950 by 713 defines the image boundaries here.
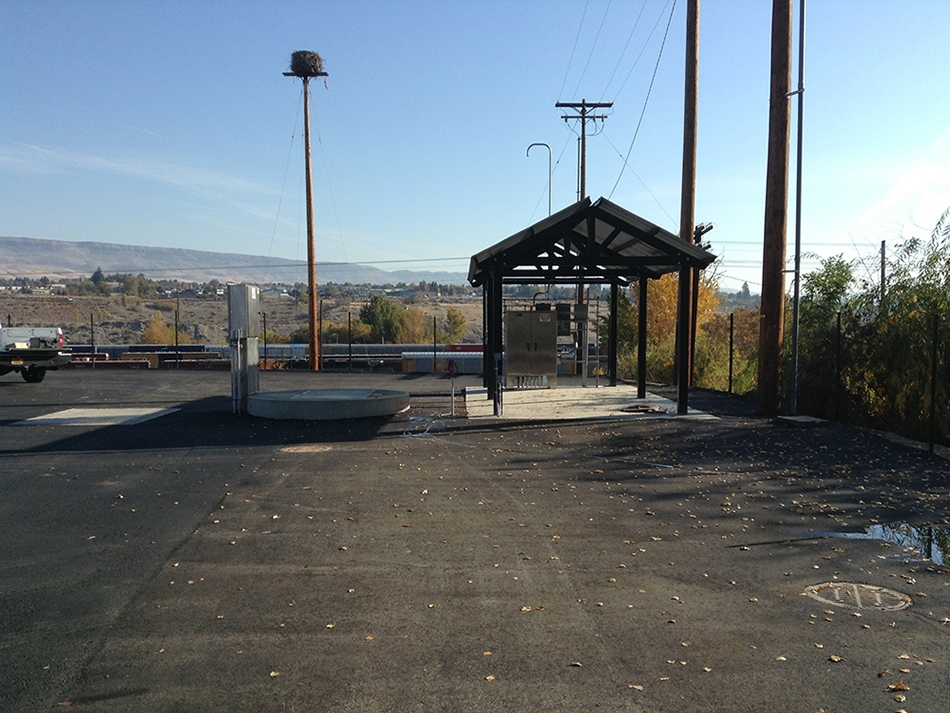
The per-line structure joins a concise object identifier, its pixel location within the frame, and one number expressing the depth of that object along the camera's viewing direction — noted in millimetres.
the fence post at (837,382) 15328
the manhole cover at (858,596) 6070
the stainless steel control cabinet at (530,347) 20312
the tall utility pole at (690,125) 22531
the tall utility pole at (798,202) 14484
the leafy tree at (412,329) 79594
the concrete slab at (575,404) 16750
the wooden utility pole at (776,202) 15531
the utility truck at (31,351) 23969
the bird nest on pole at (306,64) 38750
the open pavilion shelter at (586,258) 16328
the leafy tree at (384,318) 80062
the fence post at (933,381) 11945
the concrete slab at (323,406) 16641
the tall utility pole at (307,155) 36500
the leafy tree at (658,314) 30303
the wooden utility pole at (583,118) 43000
